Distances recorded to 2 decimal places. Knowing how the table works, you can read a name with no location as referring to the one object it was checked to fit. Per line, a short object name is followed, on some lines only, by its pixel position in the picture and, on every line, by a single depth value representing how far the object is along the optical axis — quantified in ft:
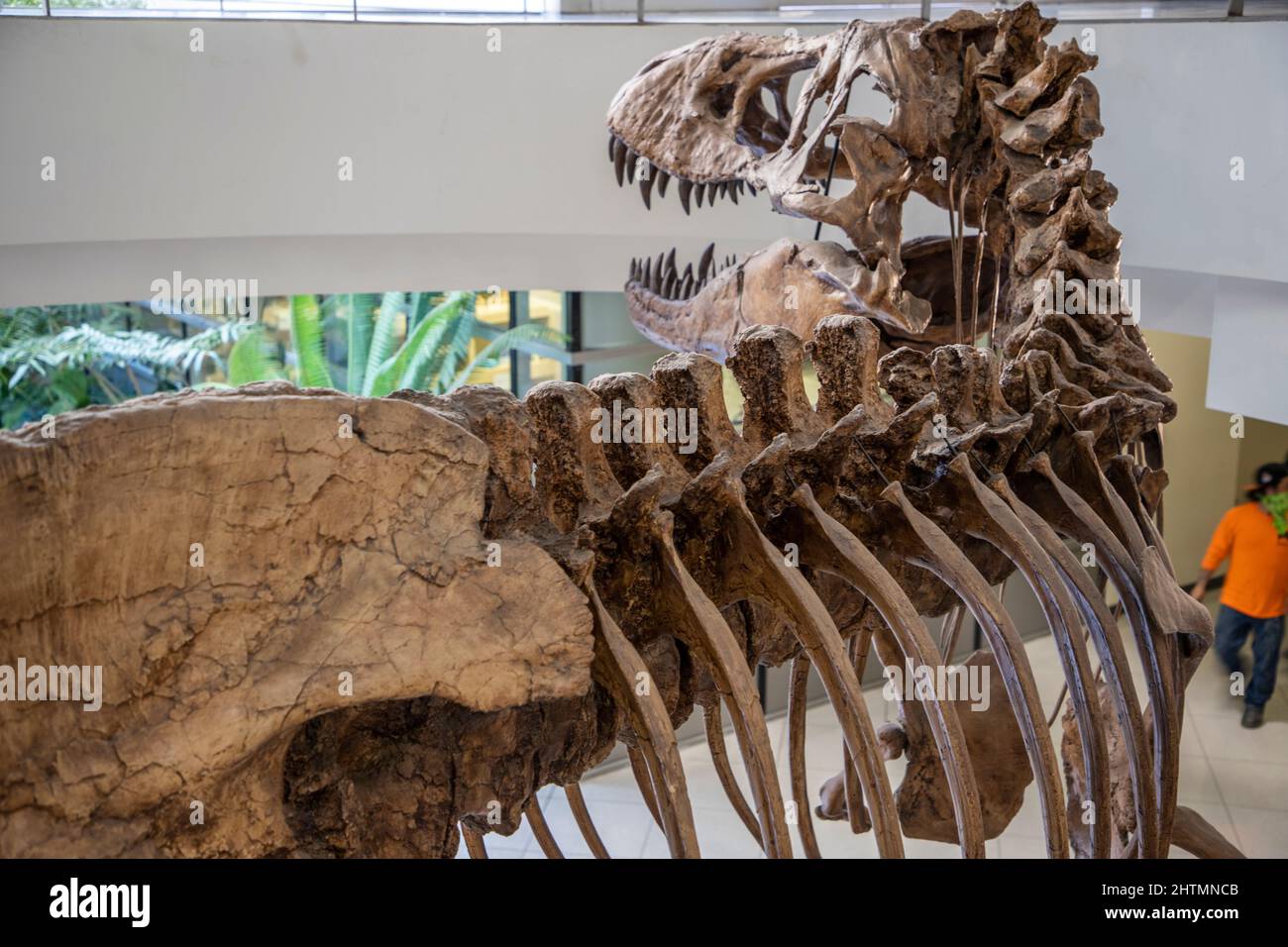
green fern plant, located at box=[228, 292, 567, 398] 30.32
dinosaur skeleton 4.96
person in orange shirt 20.62
